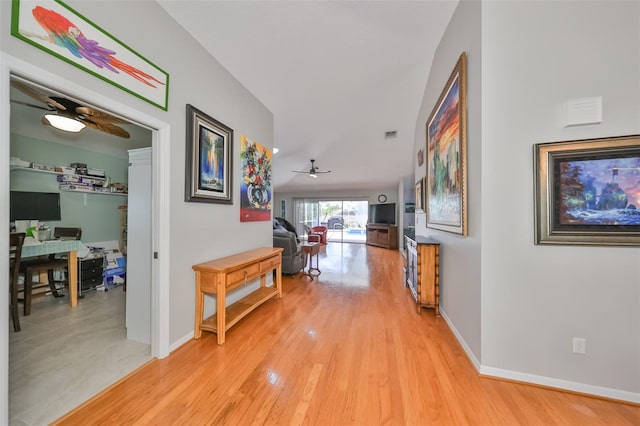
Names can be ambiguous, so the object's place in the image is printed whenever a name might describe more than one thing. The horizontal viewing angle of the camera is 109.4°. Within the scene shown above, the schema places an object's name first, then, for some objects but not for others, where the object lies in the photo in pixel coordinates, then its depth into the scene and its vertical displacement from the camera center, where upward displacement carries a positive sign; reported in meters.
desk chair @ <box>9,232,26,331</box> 2.18 -0.60
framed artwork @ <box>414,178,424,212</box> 3.81 +0.31
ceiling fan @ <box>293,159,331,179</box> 6.31 +1.35
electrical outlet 1.51 -0.87
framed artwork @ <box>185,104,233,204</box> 2.10 +0.55
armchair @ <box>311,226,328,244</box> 8.98 -0.73
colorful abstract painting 2.91 +0.44
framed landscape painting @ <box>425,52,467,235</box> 1.92 +0.60
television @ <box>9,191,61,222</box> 3.05 +0.10
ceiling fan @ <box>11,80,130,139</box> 1.99 +0.97
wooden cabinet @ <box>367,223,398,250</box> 8.33 -0.82
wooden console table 2.06 -0.67
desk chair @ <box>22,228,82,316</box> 2.60 -0.69
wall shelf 3.12 +0.60
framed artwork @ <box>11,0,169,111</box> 1.15 +1.00
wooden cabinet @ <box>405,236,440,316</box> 2.72 -0.74
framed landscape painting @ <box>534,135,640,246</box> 1.44 +0.15
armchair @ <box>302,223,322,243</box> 8.33 -0.87
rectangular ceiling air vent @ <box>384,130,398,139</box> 5.36 +1.93
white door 2.08 -0.33
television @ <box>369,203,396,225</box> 8.71 +0.03
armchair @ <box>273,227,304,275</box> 4.35 -0.73
